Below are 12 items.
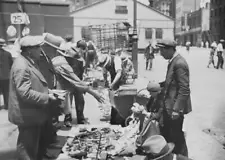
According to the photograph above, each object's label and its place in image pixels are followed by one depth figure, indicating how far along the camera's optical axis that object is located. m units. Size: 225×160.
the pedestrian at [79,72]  6.23
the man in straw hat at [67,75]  5.82
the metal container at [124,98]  6.09
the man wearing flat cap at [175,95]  4.00
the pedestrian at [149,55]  18.42
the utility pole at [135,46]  11.94
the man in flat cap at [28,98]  3.70
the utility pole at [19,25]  9.15
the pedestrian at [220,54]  18.80
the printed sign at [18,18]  8.45
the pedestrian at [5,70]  8.25
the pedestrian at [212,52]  19.38
